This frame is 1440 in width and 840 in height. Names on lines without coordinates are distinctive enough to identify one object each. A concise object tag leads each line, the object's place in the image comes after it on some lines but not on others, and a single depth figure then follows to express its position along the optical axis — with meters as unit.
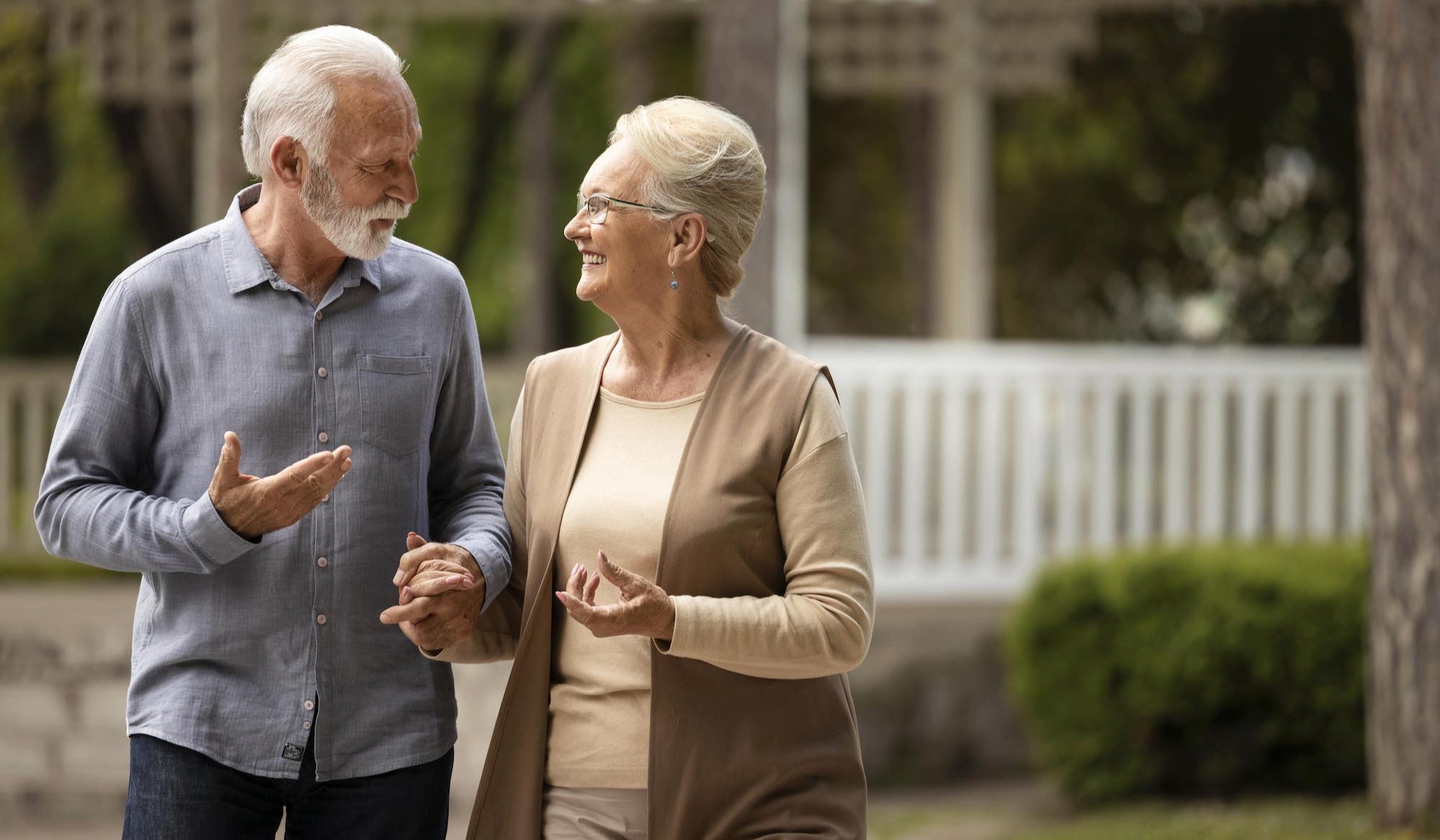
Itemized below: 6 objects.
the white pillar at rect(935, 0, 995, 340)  17.44
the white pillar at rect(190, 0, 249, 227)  16.94
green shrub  14.63
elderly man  5.25
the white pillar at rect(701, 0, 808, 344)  14.59
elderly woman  5.21
